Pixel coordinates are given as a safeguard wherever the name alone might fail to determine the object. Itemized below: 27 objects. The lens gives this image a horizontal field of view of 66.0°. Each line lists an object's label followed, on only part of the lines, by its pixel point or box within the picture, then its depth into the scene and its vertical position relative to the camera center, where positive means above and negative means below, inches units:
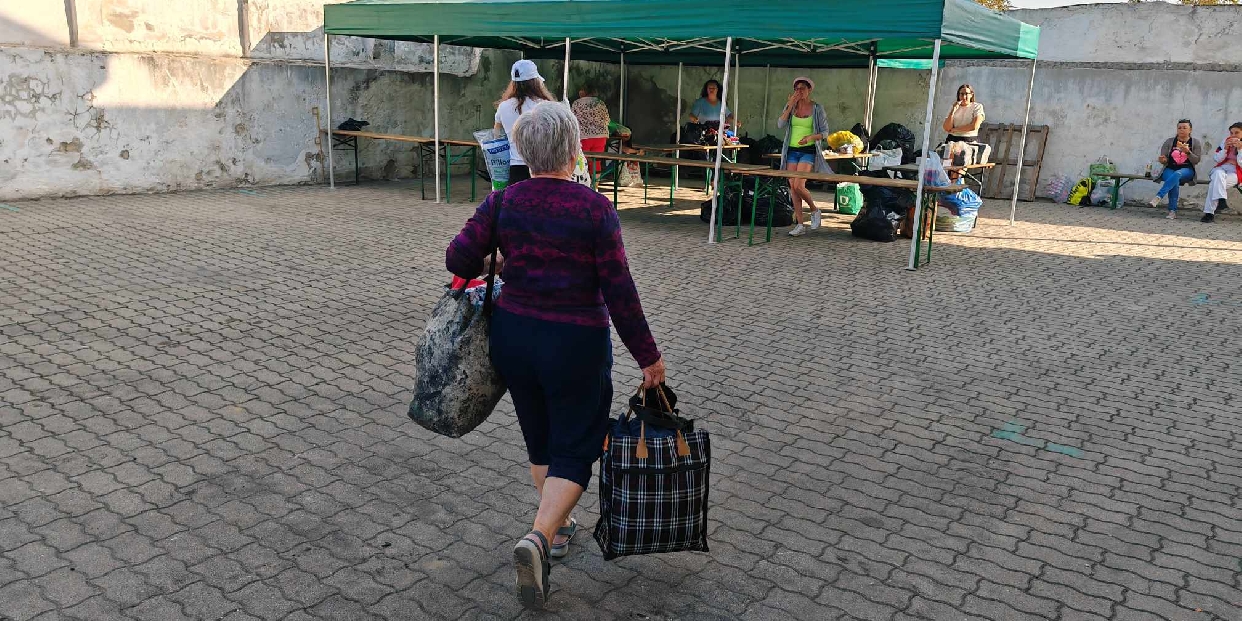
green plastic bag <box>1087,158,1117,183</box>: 564.4 -28.1
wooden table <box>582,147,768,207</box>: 389.7 -25.9
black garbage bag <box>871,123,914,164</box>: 587.2 -15.4
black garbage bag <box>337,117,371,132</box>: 543.8 -22.5
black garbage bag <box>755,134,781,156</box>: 608.7 -25.5
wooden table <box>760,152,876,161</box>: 462.3 -22.9
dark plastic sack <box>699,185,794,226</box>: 432.8 -47.7
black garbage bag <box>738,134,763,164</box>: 630.2 -32.6
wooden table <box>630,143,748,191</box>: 495.2 -26.8
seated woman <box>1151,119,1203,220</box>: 515.2 -19.1
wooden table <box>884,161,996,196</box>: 413.5 -25.0
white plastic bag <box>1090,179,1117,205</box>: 570.3 -42.5
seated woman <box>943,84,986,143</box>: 447.8 -2.2
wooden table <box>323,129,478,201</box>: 489.6 -31.6
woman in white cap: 250.4 -0.9
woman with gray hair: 114.8 -24.9
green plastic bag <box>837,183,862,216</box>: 501.7 -46.7
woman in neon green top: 402.6 -10.4
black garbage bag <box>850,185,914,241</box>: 414.3 -44.6
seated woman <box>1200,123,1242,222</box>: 501.0 -22.2
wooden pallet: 587.2 -24.3
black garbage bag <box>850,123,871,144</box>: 531.3 -13.4
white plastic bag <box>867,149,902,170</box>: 450.3 -23.3
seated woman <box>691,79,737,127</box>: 573.0 -3.0
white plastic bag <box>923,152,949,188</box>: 359.9 -23.1
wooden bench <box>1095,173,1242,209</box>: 538.8 -34.9
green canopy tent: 329.1 +30.4
